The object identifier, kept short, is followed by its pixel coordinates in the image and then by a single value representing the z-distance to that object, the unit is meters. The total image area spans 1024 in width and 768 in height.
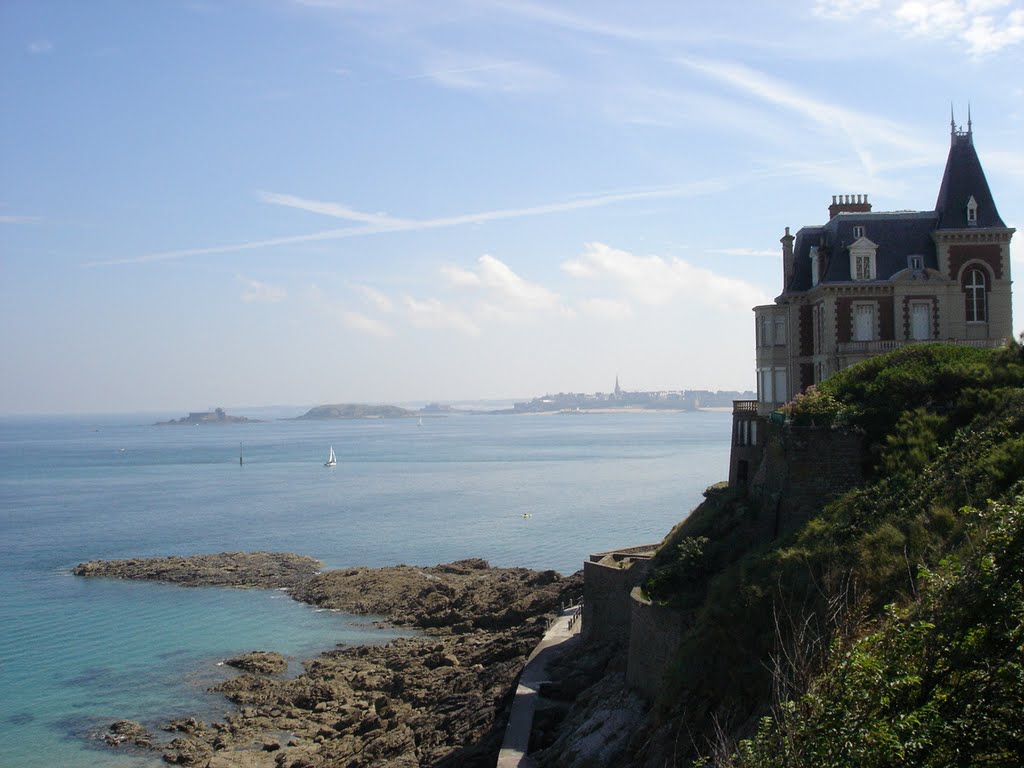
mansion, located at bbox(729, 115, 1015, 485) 30.92
